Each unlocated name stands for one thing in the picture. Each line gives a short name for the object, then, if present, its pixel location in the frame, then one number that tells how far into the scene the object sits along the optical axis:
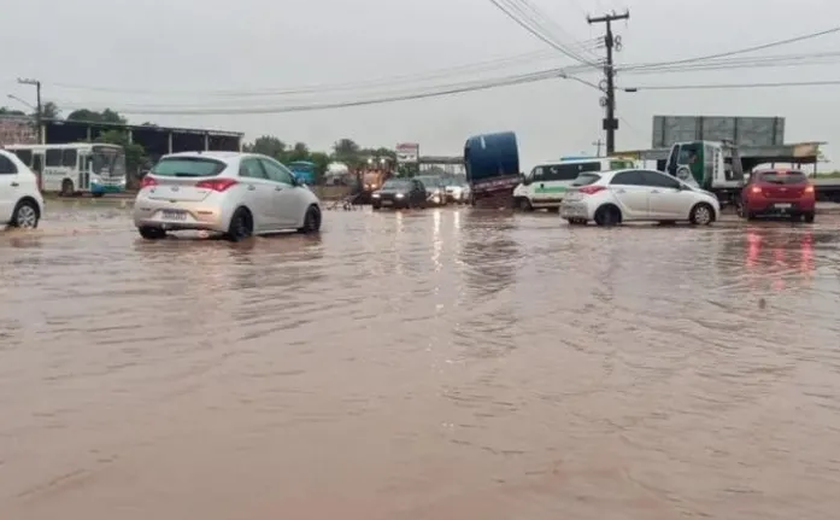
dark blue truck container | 39.44
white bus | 47.00
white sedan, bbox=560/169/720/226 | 22.64
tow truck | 33.72
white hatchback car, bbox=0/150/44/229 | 16.17
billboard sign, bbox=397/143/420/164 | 69.48
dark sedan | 38.59
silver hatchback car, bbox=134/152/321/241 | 14.71
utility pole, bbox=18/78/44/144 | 67.12
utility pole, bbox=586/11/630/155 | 45.38
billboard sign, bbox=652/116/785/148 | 53.22
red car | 25.12
